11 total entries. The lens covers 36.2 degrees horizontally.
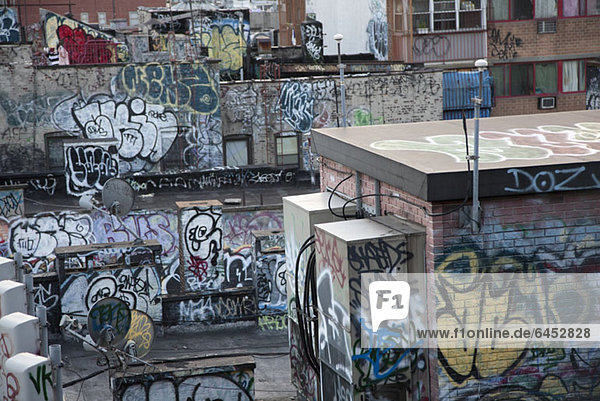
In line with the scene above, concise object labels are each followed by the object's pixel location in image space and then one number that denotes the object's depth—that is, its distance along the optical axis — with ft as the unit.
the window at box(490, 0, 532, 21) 121.60
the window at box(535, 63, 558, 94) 124.77
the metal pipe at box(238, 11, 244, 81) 117.50
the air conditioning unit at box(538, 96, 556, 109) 124.57
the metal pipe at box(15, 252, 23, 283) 42.93
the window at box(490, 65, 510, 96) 123.34
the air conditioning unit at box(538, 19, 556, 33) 123.13
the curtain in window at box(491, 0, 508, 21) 121.39
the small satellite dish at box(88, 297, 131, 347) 37.76
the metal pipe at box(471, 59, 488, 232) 28.27
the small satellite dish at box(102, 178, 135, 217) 56.65
